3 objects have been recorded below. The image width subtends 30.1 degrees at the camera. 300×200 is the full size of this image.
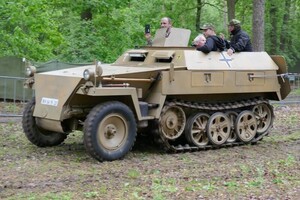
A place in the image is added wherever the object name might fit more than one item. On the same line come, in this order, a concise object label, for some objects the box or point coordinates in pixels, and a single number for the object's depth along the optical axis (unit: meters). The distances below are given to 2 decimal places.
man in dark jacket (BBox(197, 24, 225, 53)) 10.84
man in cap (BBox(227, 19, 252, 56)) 11.49
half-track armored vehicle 9.20
